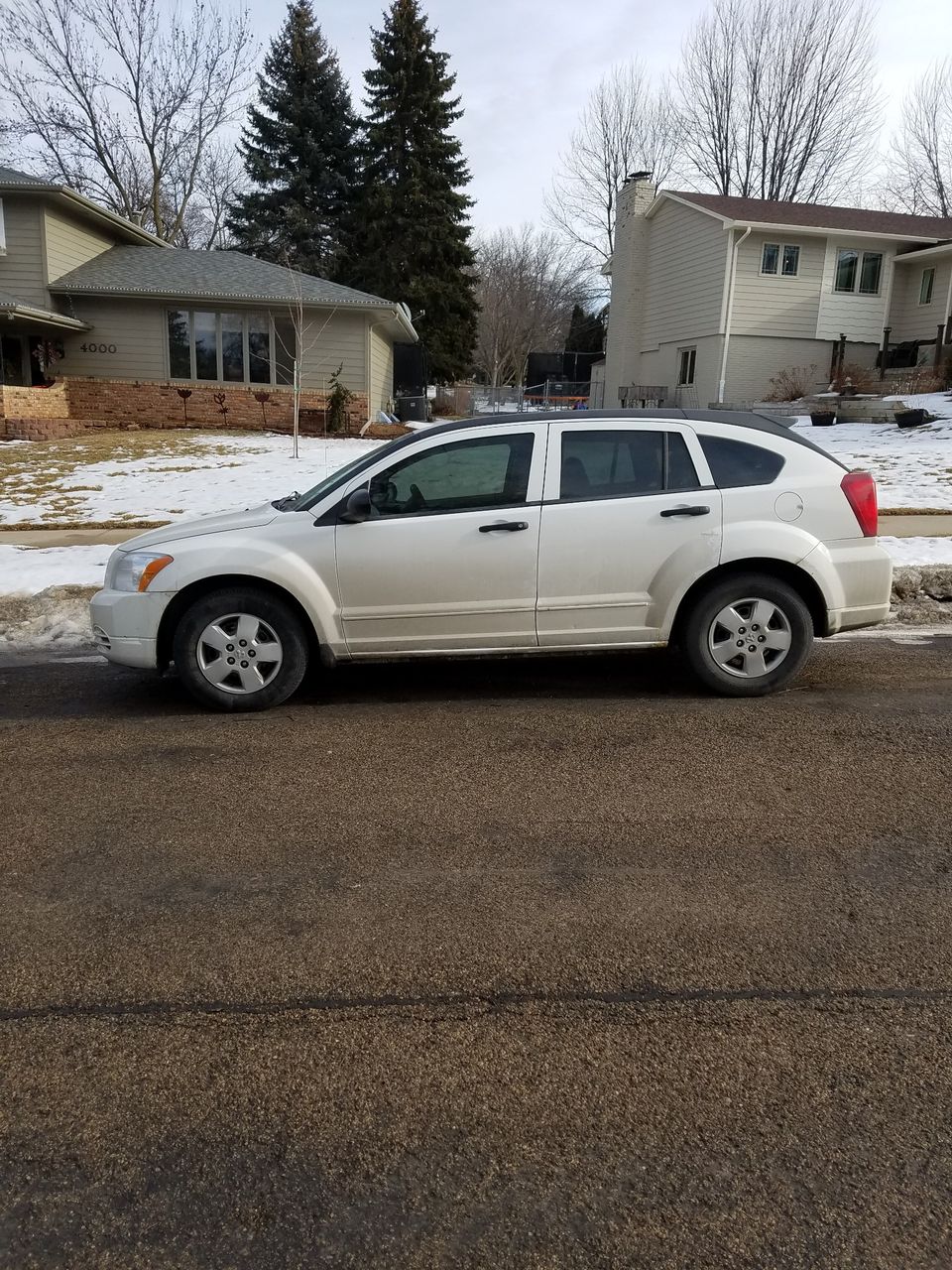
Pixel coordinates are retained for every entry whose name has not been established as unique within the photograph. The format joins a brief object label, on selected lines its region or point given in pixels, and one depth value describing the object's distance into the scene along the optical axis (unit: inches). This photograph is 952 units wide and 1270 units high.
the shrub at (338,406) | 963.3
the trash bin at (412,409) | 1246.3
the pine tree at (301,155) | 1685.5
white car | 215.0
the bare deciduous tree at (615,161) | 1905.8
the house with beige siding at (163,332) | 930.7
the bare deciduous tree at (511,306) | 2399.1
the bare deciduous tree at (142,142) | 1472.7
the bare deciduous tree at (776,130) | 1769.2
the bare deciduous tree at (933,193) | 1786.4
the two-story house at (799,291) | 1105.4
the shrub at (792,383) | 1114.7
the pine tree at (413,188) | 1560.0
